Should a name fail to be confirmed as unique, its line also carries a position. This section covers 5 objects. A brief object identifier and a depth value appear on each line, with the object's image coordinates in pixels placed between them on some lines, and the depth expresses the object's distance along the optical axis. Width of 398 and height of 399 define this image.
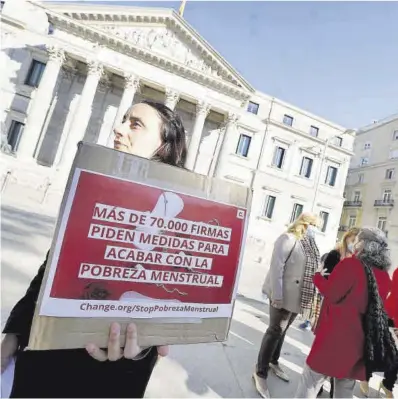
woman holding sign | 1.11
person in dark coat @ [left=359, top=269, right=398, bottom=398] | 3.75
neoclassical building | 22.22
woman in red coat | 2.51
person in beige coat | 3.36
